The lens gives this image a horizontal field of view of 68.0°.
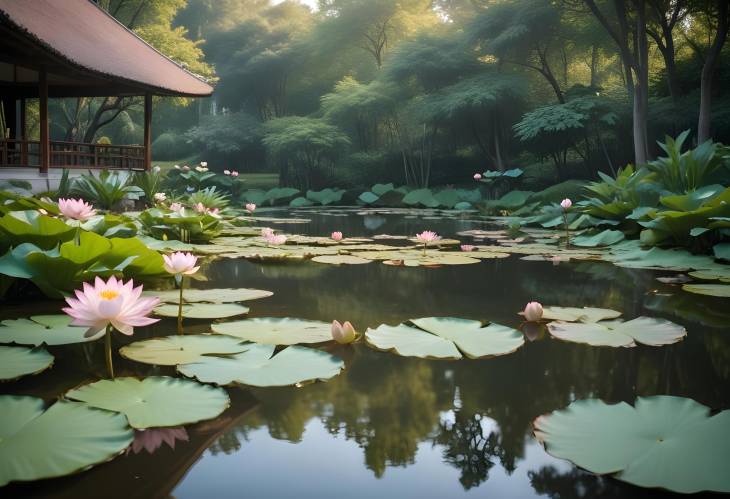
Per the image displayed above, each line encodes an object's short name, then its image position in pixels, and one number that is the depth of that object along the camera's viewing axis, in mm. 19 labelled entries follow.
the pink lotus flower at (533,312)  1784
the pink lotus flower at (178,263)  1573
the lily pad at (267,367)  1159
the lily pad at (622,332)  1509
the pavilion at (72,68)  6441
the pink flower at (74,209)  2447
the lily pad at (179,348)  1287
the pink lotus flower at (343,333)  1472
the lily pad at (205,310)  1751
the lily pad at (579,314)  1812
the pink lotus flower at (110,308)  1081
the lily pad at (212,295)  2021
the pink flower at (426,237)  3258
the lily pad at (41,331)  1410
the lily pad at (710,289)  2170
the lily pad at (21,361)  1165
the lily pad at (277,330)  1479
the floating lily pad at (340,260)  3156
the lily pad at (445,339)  1405
